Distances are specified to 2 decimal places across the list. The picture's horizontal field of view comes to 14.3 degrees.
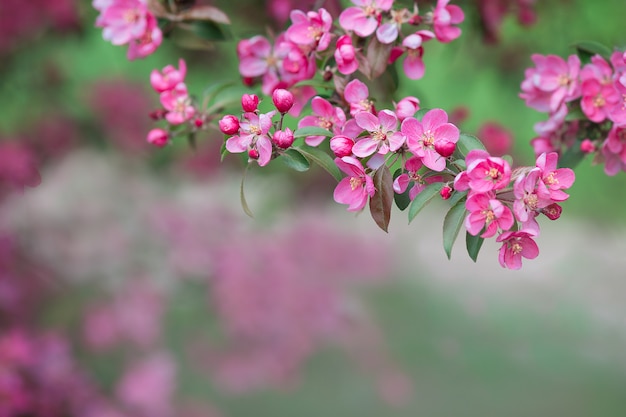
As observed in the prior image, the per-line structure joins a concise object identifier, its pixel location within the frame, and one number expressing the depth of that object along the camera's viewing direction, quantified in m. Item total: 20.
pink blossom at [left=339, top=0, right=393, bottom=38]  2.15
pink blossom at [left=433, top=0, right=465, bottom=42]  2.16
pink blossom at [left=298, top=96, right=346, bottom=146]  2.12
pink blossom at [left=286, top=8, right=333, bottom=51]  2.14
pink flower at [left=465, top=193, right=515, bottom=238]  2.01
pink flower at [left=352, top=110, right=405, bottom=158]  2.05
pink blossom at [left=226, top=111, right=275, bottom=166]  2.05
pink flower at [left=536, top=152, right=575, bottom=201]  2.02
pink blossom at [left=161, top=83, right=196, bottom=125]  2.21
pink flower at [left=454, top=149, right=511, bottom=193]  2.00
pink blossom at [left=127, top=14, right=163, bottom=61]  2.23
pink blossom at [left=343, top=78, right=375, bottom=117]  2.11
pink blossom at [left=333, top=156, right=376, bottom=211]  2.05
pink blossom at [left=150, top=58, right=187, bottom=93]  2.21
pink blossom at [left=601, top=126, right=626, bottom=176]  2.17
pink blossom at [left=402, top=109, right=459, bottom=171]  2.04
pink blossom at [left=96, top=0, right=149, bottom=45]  2.24
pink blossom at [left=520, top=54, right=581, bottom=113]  2.22
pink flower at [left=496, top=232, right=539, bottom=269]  2.04
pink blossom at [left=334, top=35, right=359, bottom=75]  2.12
